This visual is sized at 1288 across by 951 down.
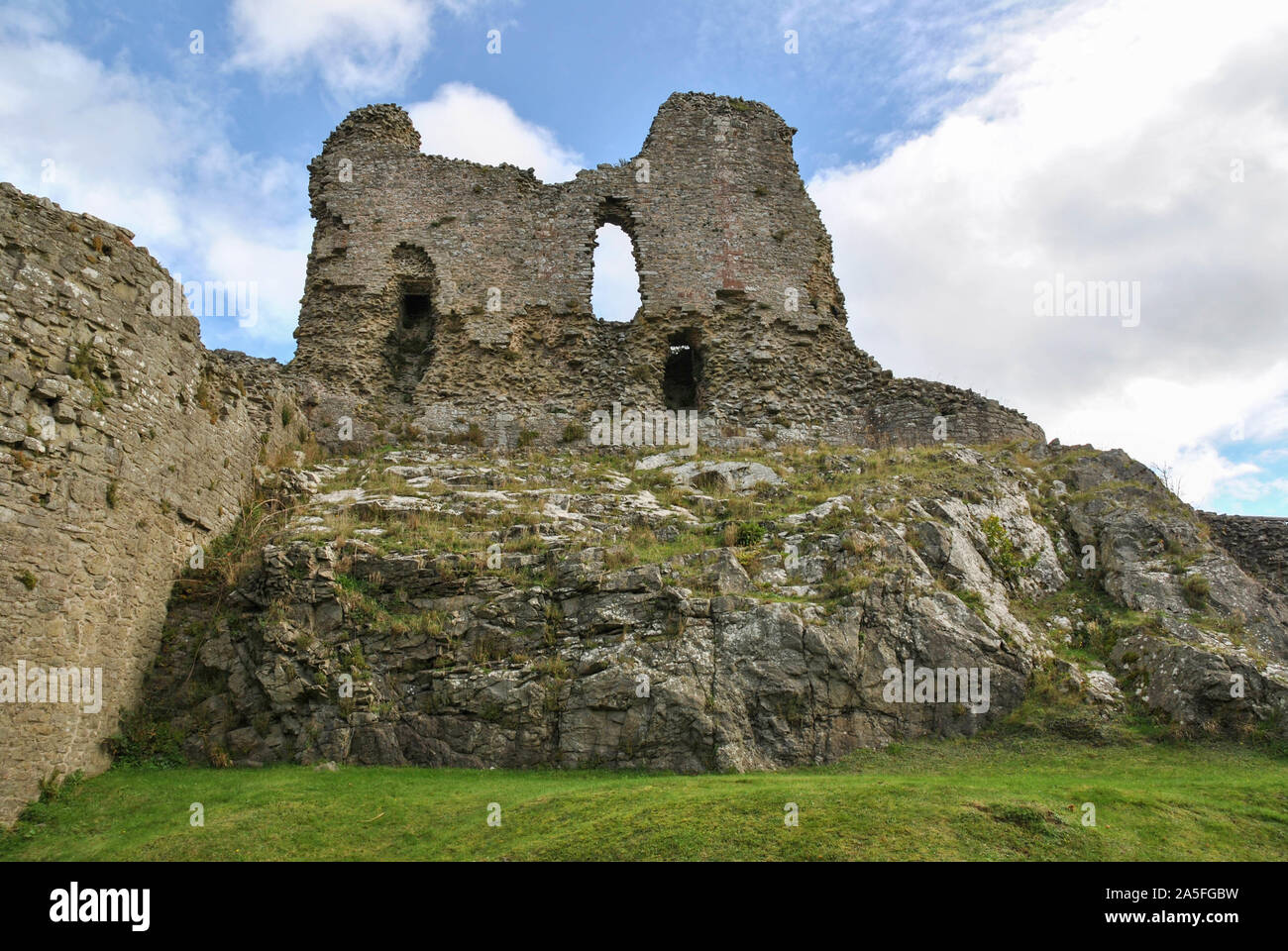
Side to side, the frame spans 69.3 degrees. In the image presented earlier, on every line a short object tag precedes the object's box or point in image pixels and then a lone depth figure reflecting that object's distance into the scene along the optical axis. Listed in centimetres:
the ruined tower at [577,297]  2378
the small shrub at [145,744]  1211
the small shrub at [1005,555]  1599
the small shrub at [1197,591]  1503
